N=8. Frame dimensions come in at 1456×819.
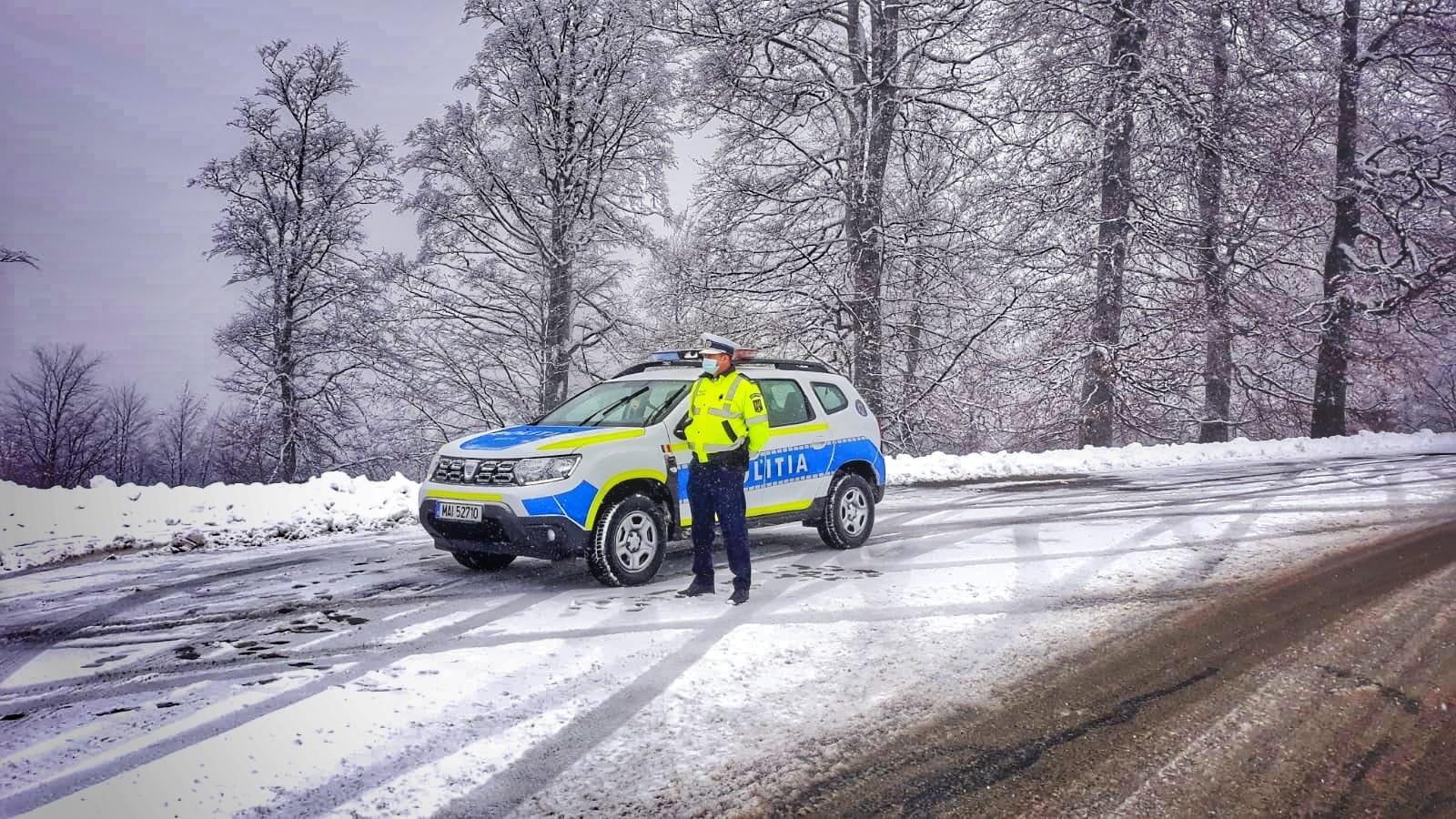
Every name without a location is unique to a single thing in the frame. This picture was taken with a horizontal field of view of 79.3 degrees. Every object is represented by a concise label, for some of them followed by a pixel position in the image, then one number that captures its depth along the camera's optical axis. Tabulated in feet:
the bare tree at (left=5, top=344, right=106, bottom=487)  120.16
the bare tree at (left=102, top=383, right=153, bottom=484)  146.51
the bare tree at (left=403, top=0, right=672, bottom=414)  61.05
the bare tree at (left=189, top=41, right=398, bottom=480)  78.12
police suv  21.38
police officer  20.94
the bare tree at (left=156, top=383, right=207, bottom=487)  158.81
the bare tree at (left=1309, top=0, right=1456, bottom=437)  70.49
